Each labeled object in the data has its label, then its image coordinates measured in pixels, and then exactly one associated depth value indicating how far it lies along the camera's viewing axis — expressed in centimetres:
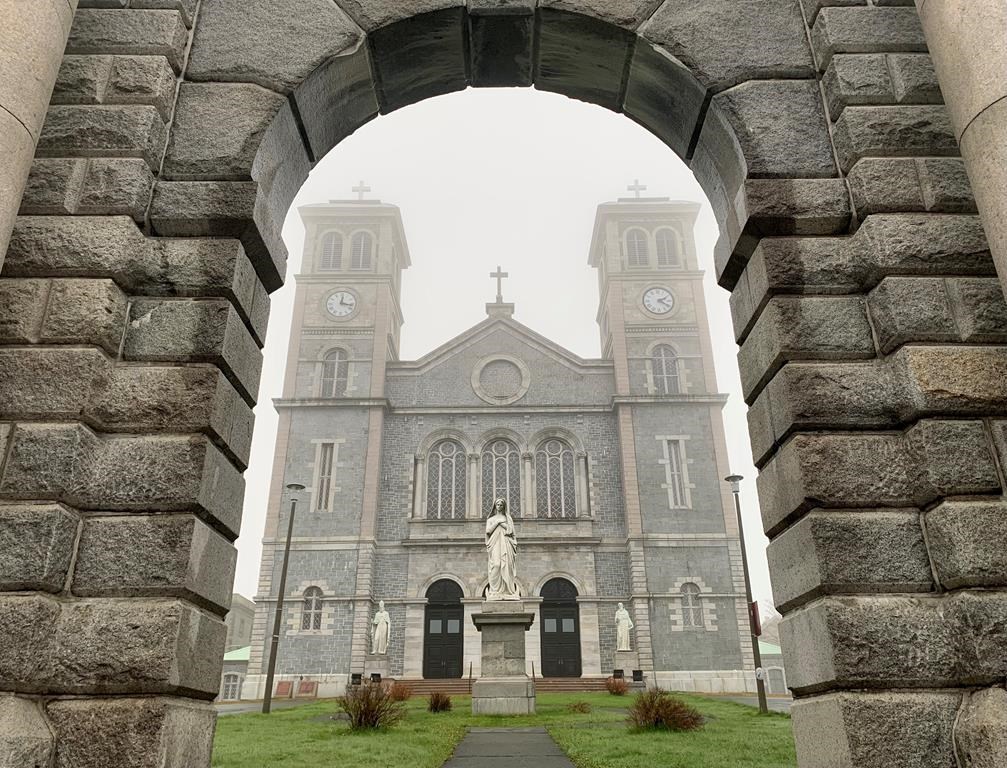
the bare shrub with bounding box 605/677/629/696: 2022
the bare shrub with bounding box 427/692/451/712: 1393
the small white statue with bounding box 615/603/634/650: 2600
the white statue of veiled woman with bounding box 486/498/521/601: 1541
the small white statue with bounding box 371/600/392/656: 2567
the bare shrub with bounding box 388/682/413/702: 1500
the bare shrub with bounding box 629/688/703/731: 991
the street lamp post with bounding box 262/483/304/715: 1637
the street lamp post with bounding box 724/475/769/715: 1408
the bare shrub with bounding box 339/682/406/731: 999
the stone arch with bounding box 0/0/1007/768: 308
